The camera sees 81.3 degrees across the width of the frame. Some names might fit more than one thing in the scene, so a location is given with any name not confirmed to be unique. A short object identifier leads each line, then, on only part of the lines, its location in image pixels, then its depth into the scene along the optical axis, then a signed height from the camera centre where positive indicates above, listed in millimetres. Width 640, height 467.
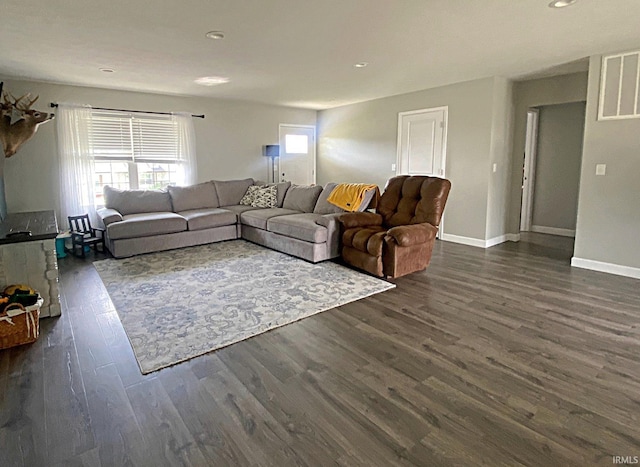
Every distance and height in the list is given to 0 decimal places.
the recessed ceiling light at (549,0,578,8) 2674 +1277
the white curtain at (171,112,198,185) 6398 +585
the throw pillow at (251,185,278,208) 6188 -281
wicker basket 2461 -969
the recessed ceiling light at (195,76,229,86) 4991 +1379
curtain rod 5254 +1095
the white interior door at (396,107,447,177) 5918 +635
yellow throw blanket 4840 -204
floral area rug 2637 -1057
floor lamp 7359 +577
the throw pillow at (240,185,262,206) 6406 -268
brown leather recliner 3957 -547
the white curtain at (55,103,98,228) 5340 +312
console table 2814 -620
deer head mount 3986 +589
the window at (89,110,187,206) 5730 +471
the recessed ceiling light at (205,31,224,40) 3257 +1283
